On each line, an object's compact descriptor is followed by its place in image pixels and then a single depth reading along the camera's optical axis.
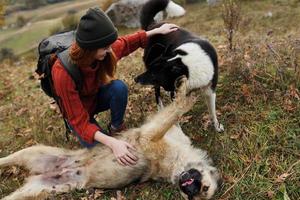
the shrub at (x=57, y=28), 28.38
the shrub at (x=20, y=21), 54.76
